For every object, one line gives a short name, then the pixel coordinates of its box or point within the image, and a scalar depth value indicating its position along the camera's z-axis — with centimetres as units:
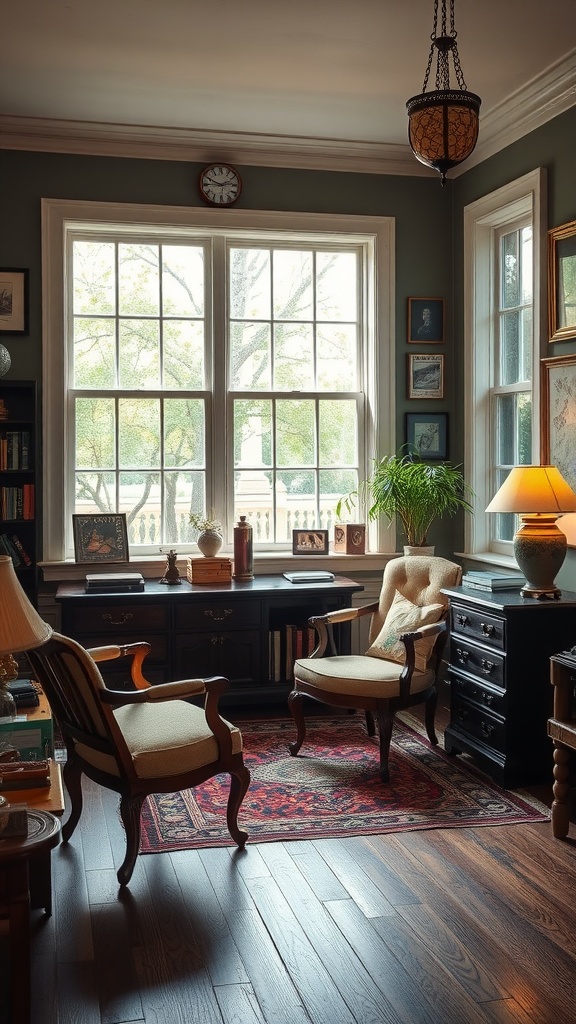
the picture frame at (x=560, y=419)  461
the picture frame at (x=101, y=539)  553
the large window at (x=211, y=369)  568
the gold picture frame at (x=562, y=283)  462
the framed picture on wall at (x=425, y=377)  602
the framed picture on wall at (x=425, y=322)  602
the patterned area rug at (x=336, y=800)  380
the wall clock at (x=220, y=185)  566
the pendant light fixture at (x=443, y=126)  319
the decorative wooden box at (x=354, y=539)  592
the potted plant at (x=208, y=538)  555
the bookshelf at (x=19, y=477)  529
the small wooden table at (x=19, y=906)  228
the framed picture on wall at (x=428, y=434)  601
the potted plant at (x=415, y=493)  552
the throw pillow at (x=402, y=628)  473
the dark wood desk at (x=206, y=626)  513
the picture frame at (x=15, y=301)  544
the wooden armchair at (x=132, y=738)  330
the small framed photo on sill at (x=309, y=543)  588
